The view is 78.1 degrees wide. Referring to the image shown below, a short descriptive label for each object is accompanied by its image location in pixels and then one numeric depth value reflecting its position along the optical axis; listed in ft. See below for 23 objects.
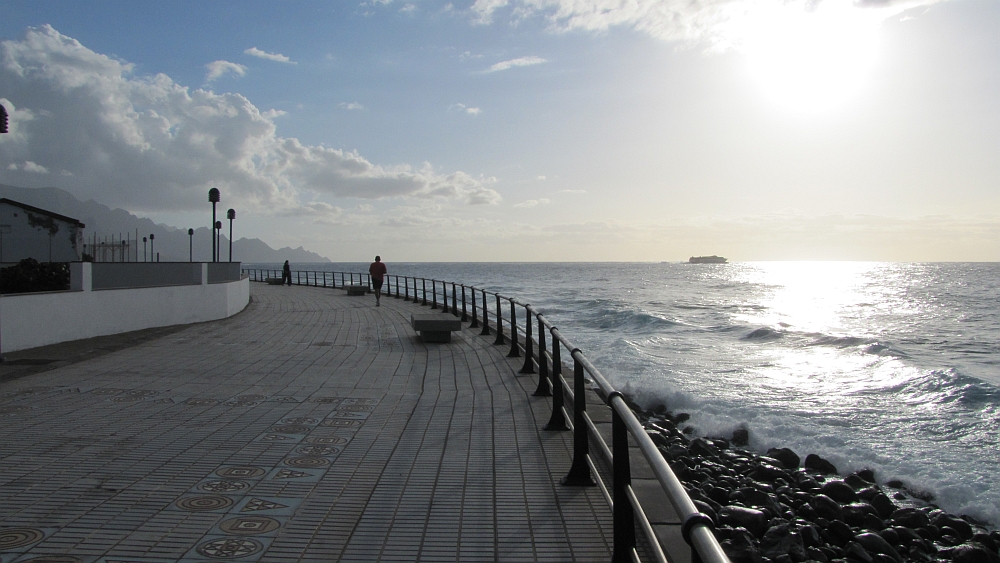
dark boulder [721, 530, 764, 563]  16.05
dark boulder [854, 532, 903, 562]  18.40
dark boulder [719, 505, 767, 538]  18.59
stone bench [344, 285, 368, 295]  90.89
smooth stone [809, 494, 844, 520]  20.86
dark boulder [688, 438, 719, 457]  27.02
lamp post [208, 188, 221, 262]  72.69
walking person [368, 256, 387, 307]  69.21
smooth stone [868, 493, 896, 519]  22.47
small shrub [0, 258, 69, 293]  38.63
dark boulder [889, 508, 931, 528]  21.27
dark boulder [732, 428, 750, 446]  30.94
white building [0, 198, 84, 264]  63.57
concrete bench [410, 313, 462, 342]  38.52
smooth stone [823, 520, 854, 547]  19.29
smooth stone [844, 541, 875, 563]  17.88
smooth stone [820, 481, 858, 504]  22.66
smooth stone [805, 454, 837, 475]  27.27
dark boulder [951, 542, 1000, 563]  19.16
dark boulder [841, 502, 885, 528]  20.82
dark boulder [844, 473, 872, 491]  25.08
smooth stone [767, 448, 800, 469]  27.37
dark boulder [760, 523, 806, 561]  17.31
